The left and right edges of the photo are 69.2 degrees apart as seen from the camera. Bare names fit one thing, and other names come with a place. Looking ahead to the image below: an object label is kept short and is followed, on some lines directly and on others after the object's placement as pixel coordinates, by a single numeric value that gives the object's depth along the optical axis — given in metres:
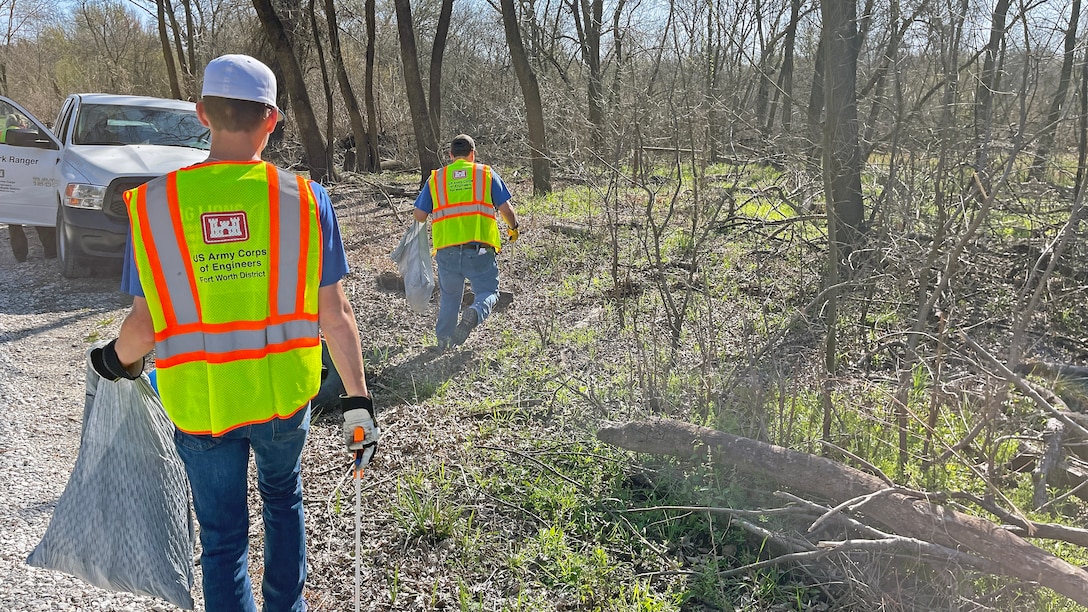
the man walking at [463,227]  6.29
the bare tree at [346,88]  17.12
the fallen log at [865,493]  2.87
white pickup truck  8.12
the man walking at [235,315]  2.26
